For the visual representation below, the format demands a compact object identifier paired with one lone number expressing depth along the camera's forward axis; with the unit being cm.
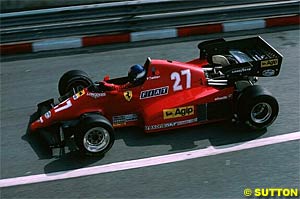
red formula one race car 1551
